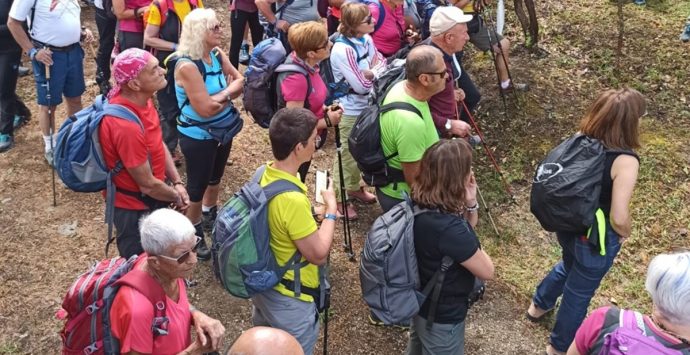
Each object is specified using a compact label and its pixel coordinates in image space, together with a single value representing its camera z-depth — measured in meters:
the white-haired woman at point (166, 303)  2.87
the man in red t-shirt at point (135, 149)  3.88
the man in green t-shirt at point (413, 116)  4.19
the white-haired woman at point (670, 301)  2.55
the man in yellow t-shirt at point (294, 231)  3.36
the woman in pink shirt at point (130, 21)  6.50
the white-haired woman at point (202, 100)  4.64
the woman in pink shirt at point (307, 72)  4.74
